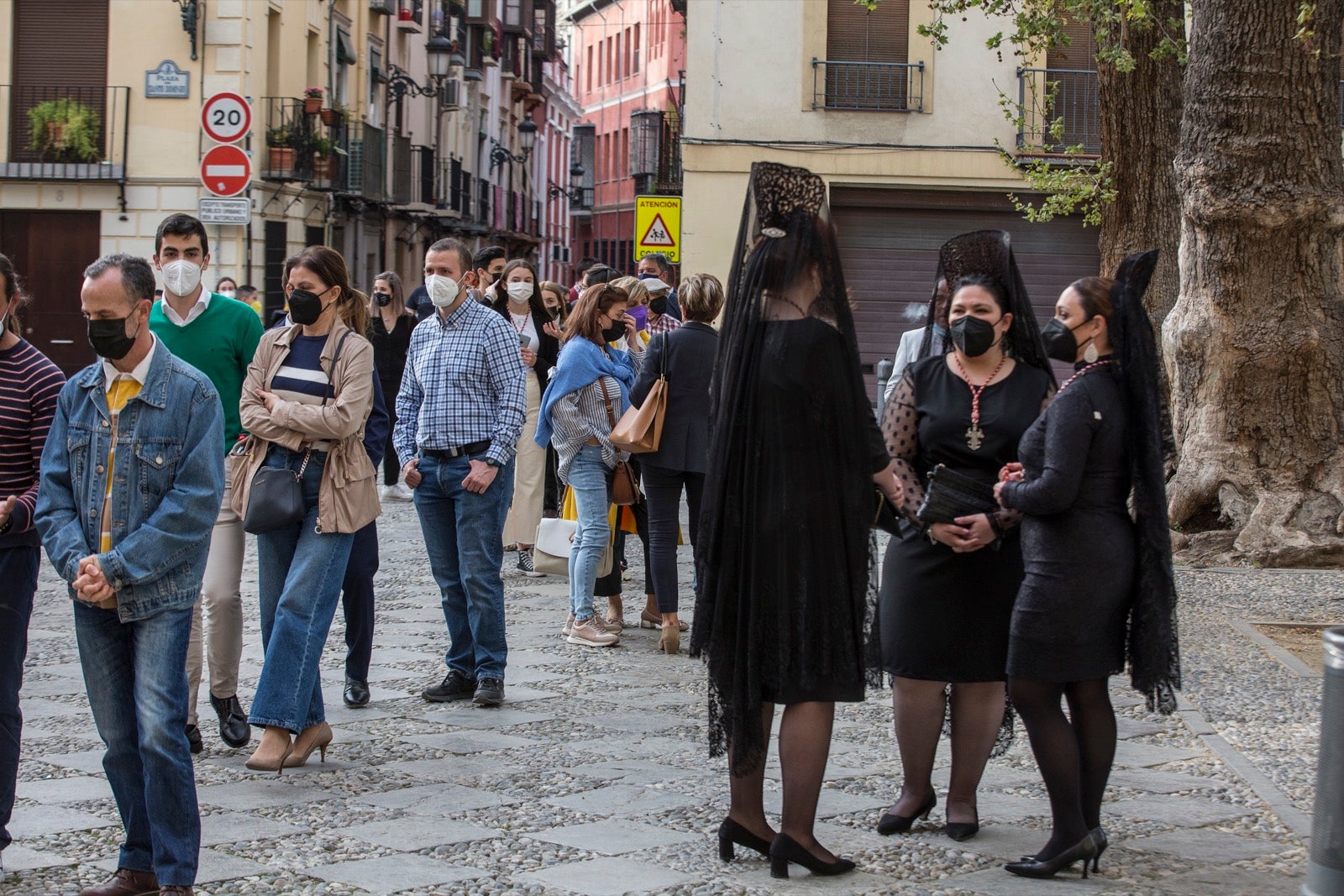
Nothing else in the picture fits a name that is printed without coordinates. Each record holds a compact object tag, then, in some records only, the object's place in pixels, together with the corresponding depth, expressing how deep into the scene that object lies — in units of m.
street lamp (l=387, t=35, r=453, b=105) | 37.50
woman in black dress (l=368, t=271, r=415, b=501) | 15.19
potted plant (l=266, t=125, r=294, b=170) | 31.69
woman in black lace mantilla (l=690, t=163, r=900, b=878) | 5.31
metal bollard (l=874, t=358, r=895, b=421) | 17.23
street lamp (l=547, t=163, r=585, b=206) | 66.06
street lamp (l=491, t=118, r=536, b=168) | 48.66
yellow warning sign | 22.92
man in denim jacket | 4.82
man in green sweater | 6.94
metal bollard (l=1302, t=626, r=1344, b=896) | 3.89
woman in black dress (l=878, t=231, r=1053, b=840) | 5.69
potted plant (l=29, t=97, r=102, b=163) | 29.47
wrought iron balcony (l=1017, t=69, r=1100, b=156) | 26.27
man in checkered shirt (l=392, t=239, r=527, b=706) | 7.91
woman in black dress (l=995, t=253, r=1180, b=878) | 5.37
